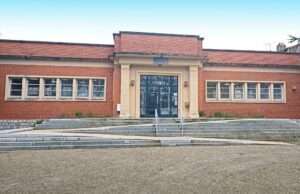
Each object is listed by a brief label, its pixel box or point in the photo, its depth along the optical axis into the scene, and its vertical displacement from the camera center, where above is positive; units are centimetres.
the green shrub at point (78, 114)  1272 -61
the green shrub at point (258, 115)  1381 -59
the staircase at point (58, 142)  720 -137
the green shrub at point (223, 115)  1353 -59
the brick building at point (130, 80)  1277 +163
